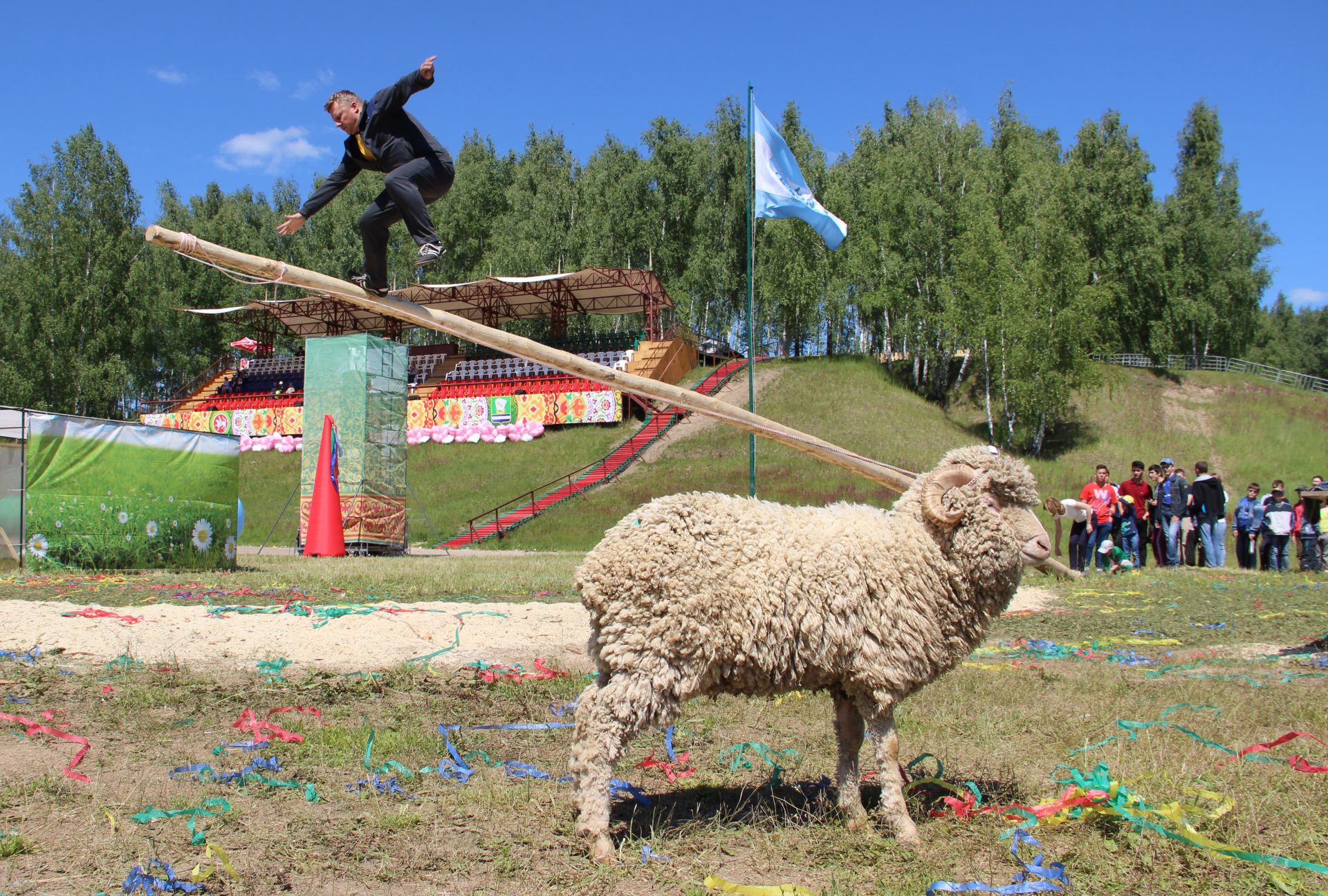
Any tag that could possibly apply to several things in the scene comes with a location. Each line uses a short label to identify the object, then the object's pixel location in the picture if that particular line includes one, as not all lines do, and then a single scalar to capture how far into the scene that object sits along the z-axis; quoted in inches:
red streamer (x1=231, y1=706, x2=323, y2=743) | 222.1
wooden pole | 196.1
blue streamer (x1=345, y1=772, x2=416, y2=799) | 187.2
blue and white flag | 508.1
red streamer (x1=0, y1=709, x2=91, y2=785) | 212.8
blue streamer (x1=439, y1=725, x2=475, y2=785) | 198.2
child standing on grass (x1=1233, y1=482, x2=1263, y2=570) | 678.5
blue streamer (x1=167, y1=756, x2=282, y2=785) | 191.0
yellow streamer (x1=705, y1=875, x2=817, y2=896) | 136.6
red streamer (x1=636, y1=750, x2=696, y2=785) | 206.1
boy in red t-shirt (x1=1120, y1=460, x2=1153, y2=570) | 663.8
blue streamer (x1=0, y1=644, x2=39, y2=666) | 291.0
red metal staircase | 1088.2
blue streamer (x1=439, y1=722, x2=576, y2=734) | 236.8
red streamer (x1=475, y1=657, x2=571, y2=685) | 298.4
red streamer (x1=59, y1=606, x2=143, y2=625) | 342.5
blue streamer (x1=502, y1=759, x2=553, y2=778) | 200.5
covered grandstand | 1590.8
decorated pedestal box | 829.8
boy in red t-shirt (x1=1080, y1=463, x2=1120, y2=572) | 646.5
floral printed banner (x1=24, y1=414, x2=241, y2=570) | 557.0
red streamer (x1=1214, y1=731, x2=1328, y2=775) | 194.1
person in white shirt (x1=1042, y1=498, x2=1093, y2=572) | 651.5
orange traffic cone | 795.4
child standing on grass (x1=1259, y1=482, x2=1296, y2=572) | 649.0
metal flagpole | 523.7
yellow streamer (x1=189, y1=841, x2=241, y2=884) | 138.4
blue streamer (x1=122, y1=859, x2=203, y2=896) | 134.7
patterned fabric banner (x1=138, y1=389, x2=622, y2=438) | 1528.1
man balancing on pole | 208.5
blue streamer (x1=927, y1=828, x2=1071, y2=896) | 137.0
